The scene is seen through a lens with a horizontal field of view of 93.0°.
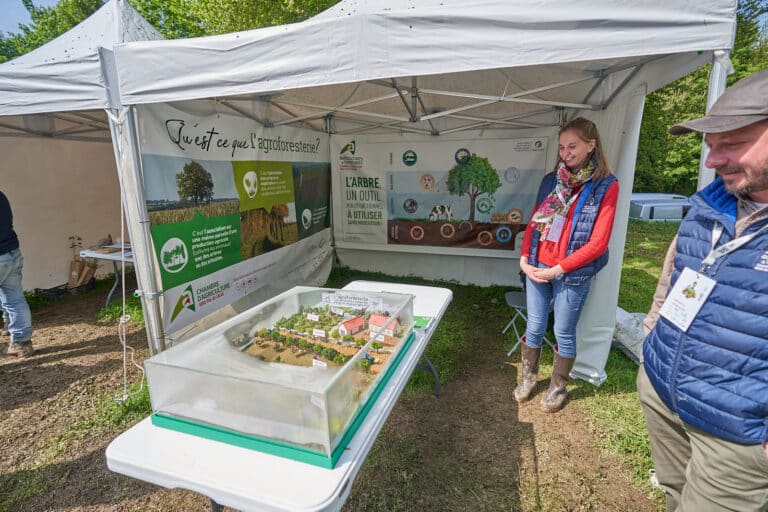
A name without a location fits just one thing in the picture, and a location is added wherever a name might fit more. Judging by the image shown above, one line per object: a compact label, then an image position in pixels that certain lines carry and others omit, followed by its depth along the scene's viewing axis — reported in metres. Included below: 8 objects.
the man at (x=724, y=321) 1.02
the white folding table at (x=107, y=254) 3.92
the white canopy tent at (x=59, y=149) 2.30
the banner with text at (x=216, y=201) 2.63
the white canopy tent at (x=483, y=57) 1.46
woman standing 2.09
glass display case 1.11
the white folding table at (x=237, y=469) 0.99
